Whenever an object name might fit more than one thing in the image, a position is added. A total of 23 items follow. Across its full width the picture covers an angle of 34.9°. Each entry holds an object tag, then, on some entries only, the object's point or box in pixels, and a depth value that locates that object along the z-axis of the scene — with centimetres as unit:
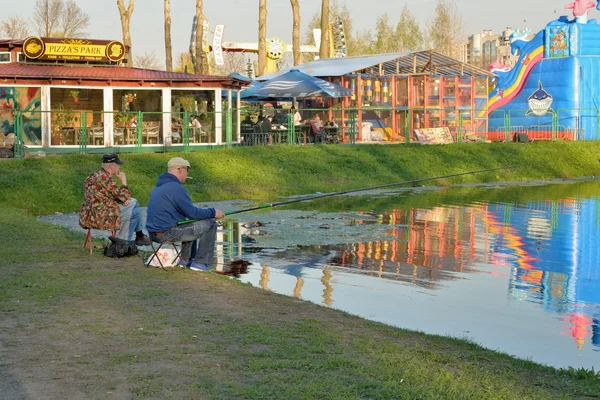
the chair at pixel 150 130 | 2973
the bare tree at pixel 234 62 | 8613
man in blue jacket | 1120
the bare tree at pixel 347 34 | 7968
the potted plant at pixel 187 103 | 3166
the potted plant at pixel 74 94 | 3016
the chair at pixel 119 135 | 2941
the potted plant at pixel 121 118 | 2956
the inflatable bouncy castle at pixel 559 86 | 4019
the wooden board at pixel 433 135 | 3462
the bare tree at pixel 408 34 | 8156
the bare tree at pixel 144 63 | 8750
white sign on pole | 6781
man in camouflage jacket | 1182
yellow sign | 3100
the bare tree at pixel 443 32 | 7750
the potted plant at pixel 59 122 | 2880
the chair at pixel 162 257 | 1116
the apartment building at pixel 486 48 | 15108
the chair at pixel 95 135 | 2922
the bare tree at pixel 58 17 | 6700
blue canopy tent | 3581
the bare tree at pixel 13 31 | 6900
